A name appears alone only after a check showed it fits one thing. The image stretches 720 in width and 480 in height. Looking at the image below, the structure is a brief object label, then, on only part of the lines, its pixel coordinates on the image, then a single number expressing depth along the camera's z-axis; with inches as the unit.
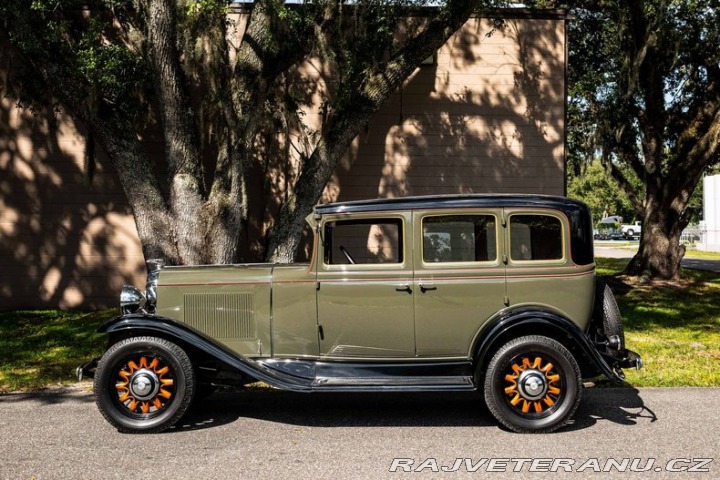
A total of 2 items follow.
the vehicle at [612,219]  2736.2
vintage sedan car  195.3
